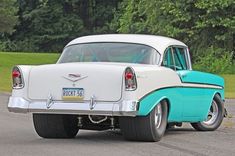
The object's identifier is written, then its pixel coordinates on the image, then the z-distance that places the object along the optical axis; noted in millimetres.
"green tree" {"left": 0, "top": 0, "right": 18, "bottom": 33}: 59241
